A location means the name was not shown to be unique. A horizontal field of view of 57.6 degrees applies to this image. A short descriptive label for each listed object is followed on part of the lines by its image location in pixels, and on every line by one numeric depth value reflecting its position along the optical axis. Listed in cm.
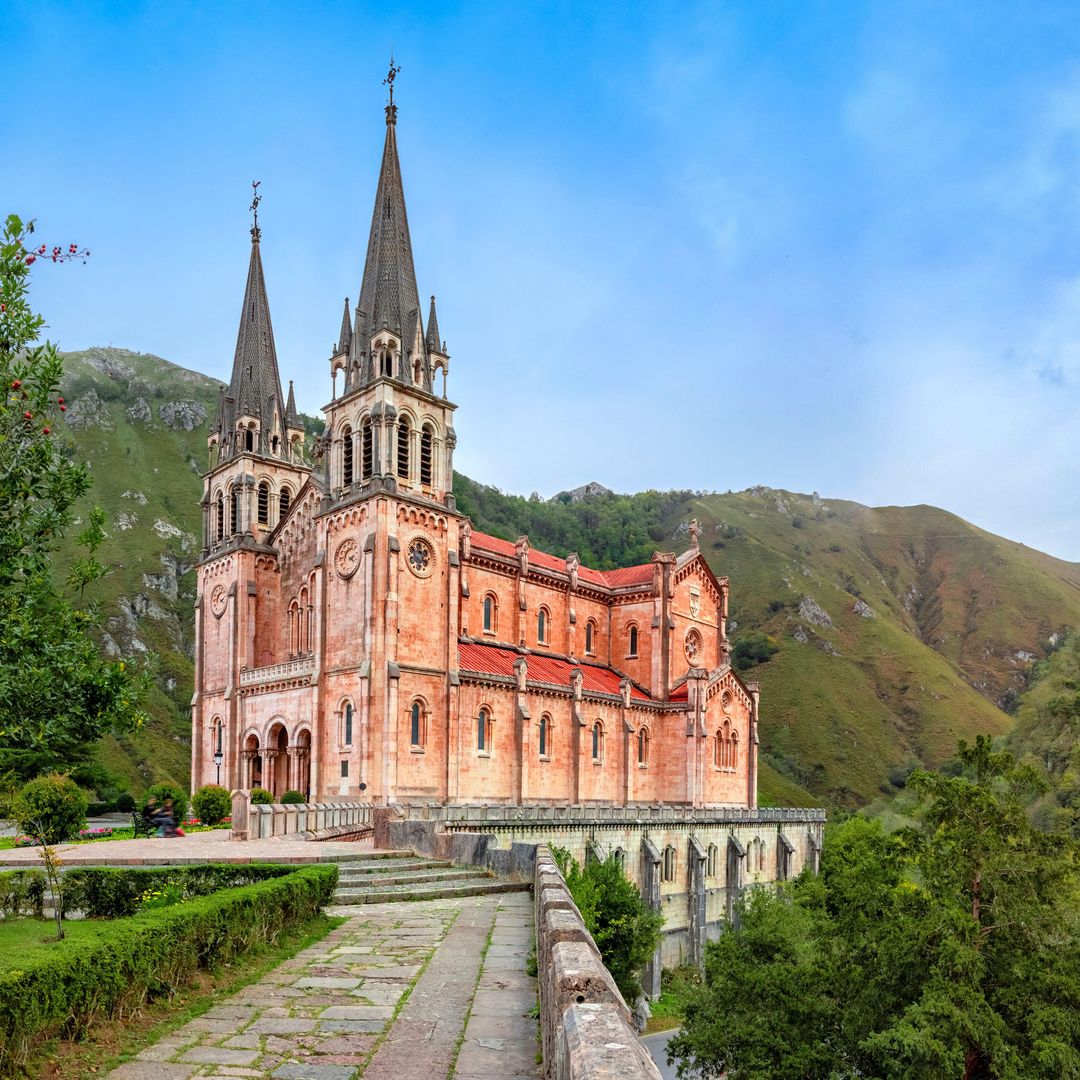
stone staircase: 1662
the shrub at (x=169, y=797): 3429
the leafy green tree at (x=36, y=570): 1136
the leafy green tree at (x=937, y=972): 2220
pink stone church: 4022
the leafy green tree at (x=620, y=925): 2977
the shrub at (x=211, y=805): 3681
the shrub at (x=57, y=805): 2816
